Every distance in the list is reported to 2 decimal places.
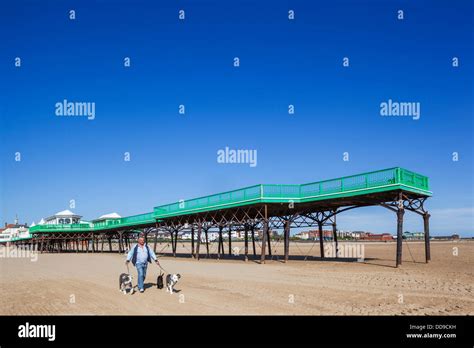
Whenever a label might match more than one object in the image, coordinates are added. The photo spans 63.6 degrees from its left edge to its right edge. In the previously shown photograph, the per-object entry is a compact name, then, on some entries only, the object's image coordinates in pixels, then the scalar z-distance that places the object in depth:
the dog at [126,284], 11.80
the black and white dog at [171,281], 11.91
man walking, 11.80
